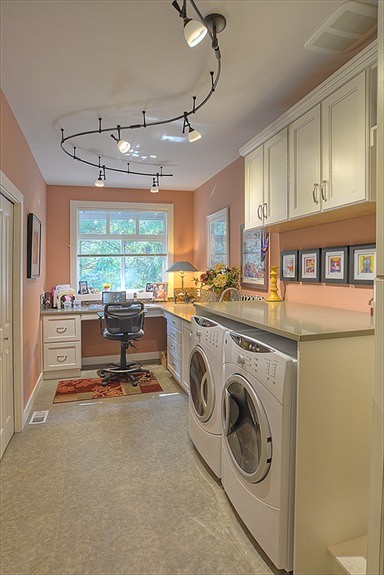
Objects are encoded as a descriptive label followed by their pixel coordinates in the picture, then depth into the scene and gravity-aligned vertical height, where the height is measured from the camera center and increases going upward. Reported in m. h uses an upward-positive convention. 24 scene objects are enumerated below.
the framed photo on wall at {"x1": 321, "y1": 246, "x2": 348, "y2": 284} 2.30 +0.13
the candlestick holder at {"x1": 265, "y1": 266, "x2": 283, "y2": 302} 2.89 -0.02
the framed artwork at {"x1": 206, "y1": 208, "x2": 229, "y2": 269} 4.39 +0.62
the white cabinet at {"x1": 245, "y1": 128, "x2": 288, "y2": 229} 2.45 +0.76
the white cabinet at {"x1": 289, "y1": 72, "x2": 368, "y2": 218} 1.76 +0.73
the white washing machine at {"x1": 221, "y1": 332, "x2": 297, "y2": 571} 1.56 -0.74
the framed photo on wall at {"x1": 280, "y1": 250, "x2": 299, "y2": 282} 2.87 +0.16
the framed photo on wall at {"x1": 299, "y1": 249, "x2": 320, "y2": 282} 2.59 +0.15
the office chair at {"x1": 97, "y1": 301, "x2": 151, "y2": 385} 4.22 -0.47
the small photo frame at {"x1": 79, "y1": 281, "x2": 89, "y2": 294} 5.29 -0.02
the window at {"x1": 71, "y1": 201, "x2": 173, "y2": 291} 5.32 +0.65
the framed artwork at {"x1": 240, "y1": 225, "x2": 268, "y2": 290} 3.48 +0.26
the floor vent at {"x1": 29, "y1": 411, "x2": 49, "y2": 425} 3.32 -1.24
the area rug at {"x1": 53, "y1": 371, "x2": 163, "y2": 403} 3.97 -1.20
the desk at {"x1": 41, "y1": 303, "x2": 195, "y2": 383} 4.48 -0.65
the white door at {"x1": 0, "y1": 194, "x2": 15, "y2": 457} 2.69 -0.31
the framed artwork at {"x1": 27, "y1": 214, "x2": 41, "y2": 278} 3.52 +0.42
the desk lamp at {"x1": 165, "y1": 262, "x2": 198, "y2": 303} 5.11 +0.25
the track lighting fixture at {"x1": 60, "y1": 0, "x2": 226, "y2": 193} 1.46 +1.30
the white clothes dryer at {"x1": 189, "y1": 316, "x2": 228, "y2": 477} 2.25 -0.68
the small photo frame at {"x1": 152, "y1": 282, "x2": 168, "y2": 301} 5.49 -0.10
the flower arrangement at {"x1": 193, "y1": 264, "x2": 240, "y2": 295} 3.88 +0.08
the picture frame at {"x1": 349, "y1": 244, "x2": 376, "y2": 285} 2.07 +0.12
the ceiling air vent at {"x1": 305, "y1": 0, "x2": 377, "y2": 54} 1.64 +1.26
